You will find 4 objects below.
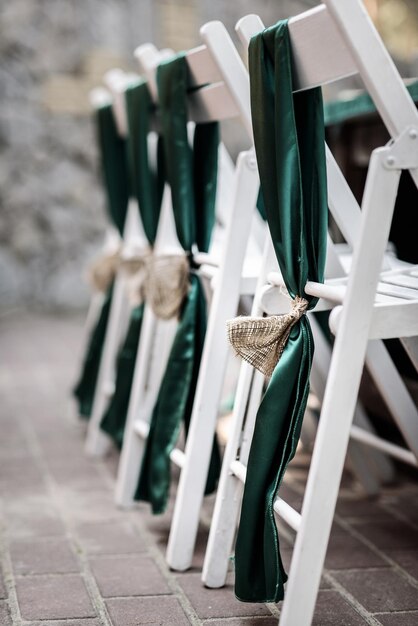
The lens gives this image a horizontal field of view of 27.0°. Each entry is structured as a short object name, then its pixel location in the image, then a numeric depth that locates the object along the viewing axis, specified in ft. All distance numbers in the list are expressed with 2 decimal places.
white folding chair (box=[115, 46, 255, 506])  8.26
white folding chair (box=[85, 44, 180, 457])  10.13
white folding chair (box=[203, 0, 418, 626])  4.84
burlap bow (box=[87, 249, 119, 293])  10.75
